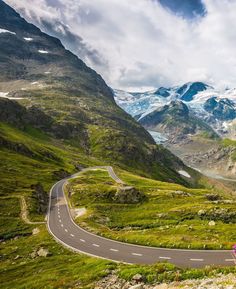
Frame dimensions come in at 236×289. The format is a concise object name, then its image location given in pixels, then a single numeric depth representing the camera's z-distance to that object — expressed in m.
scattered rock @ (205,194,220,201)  114.01
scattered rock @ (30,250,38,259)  57.77
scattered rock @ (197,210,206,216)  82.07
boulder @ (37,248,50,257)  56.76
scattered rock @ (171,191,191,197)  117.53
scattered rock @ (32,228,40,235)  76.03
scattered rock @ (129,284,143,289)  30.72
